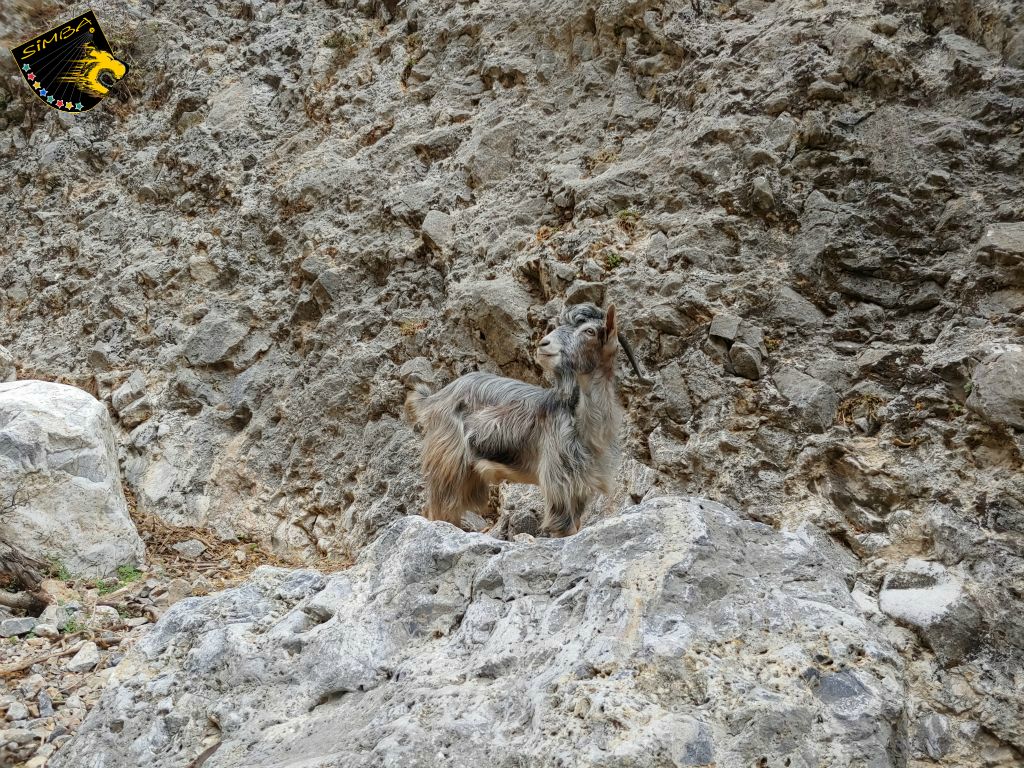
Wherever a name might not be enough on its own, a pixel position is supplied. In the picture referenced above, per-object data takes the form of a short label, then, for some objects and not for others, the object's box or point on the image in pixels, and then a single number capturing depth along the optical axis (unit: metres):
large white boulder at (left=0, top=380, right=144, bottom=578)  4.64
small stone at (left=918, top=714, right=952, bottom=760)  2.27
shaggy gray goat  4.32
